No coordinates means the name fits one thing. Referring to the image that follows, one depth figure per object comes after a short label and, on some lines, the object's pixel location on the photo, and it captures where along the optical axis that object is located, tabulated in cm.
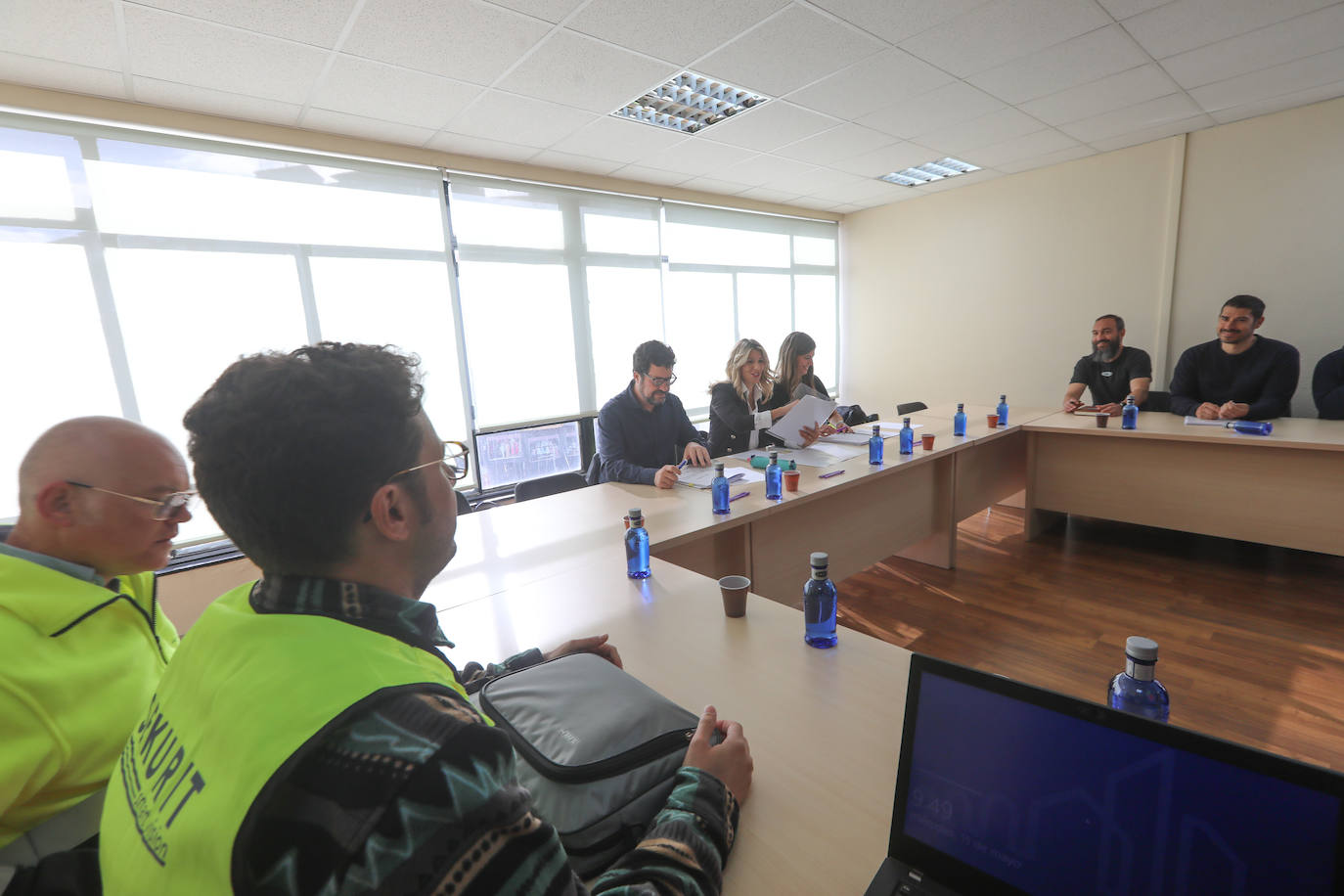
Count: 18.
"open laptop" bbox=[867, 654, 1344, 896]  50
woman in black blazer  341
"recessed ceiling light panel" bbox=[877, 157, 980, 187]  492
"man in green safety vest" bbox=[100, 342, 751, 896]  47
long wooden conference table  85
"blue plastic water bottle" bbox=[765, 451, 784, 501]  232
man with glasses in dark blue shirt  278
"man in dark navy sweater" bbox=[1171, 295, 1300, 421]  332
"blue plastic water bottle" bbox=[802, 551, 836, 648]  121
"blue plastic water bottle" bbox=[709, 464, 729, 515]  212
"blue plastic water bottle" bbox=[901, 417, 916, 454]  303
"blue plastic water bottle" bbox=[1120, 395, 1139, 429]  339
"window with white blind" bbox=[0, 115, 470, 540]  289
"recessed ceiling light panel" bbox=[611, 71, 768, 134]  324
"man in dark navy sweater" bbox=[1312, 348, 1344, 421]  337
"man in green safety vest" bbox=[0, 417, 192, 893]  79
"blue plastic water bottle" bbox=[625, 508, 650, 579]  166
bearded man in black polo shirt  404
